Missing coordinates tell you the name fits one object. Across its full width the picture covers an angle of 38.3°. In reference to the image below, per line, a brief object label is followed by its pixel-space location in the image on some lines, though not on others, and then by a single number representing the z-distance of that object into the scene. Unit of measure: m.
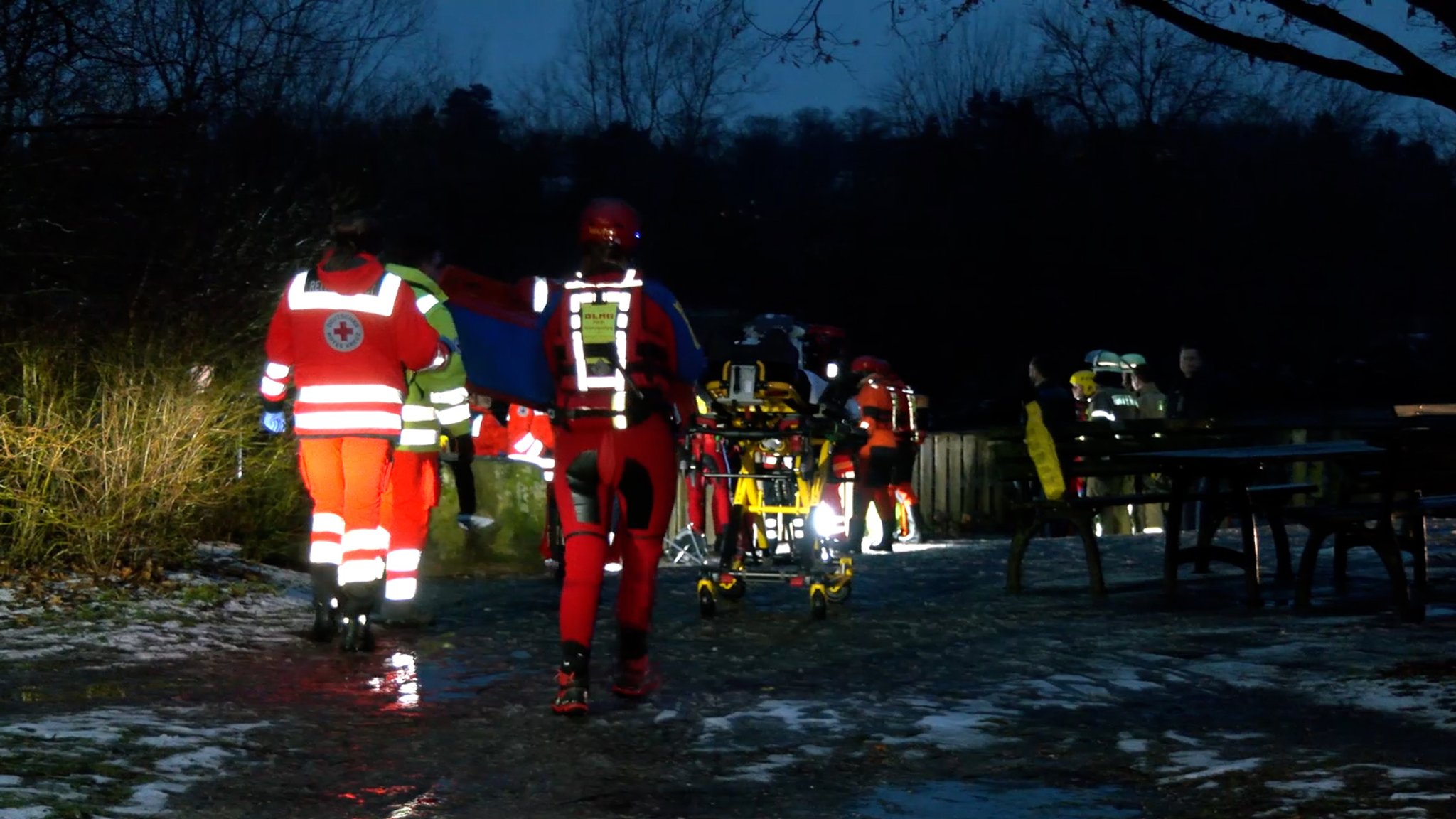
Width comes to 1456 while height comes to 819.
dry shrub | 10.92
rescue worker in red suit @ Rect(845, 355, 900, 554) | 17.45
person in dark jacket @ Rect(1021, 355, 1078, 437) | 16.56
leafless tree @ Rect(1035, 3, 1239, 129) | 47.34
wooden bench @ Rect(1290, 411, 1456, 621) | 10.27
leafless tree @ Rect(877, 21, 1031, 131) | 52.47
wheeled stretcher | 10.79
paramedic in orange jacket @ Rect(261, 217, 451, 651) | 9.00
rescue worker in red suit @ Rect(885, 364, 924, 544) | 18.69
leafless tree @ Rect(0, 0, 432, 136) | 13.23
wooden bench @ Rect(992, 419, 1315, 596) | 12.30
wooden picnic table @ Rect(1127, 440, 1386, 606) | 11.33
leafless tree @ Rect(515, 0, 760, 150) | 48.69
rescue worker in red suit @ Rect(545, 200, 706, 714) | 7.80
